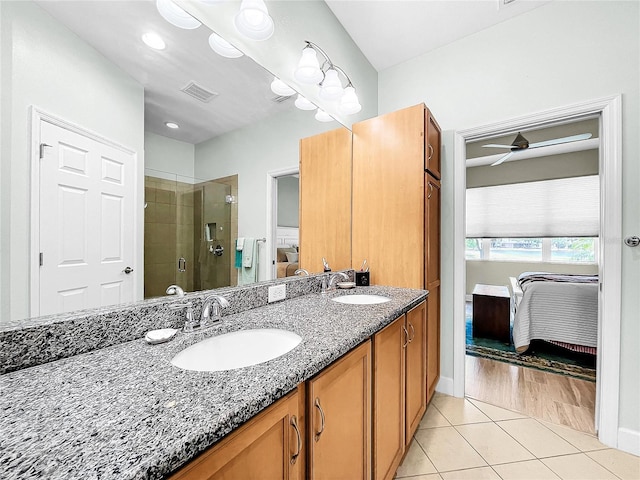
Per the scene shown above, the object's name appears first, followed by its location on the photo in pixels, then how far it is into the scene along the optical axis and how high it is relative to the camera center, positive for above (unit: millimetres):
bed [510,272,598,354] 2660 -731
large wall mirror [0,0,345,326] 685 +395
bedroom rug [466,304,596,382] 2502 -1149
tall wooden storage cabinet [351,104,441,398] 1876 +251
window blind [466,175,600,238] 4523 +546
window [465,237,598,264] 4633 -157
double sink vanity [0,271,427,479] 413 -311
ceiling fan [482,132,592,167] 3000 +1078
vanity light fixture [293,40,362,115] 1565 +974
